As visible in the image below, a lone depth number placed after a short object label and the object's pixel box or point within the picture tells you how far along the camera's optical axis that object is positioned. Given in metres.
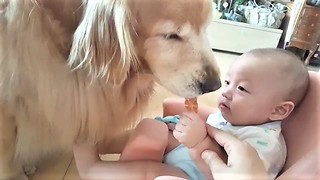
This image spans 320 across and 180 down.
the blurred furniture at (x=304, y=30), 1.63
